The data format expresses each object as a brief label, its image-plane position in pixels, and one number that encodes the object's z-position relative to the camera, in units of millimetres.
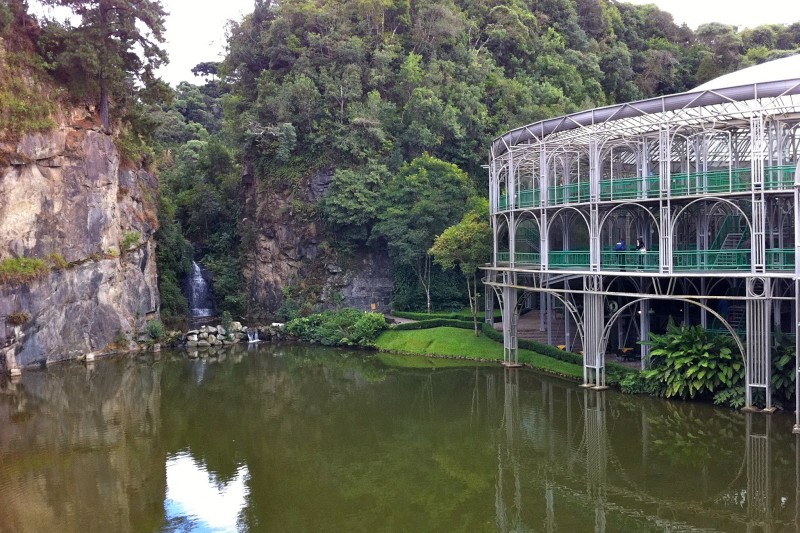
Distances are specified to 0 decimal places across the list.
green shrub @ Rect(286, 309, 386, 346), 39125
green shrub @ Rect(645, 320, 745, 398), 23250
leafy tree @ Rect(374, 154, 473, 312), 41906
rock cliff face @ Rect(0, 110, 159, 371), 33469
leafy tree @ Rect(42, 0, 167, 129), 35656
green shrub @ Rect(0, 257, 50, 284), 32531
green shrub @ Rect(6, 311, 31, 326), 32500
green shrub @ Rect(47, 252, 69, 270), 34906
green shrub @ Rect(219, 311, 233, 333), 43281
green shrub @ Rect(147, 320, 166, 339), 40281
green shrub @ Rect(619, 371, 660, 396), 25125
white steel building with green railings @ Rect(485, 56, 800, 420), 22266
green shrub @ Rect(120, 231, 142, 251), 39969
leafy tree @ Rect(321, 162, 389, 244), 44562
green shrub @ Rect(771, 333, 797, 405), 21969
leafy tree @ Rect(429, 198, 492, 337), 36125
